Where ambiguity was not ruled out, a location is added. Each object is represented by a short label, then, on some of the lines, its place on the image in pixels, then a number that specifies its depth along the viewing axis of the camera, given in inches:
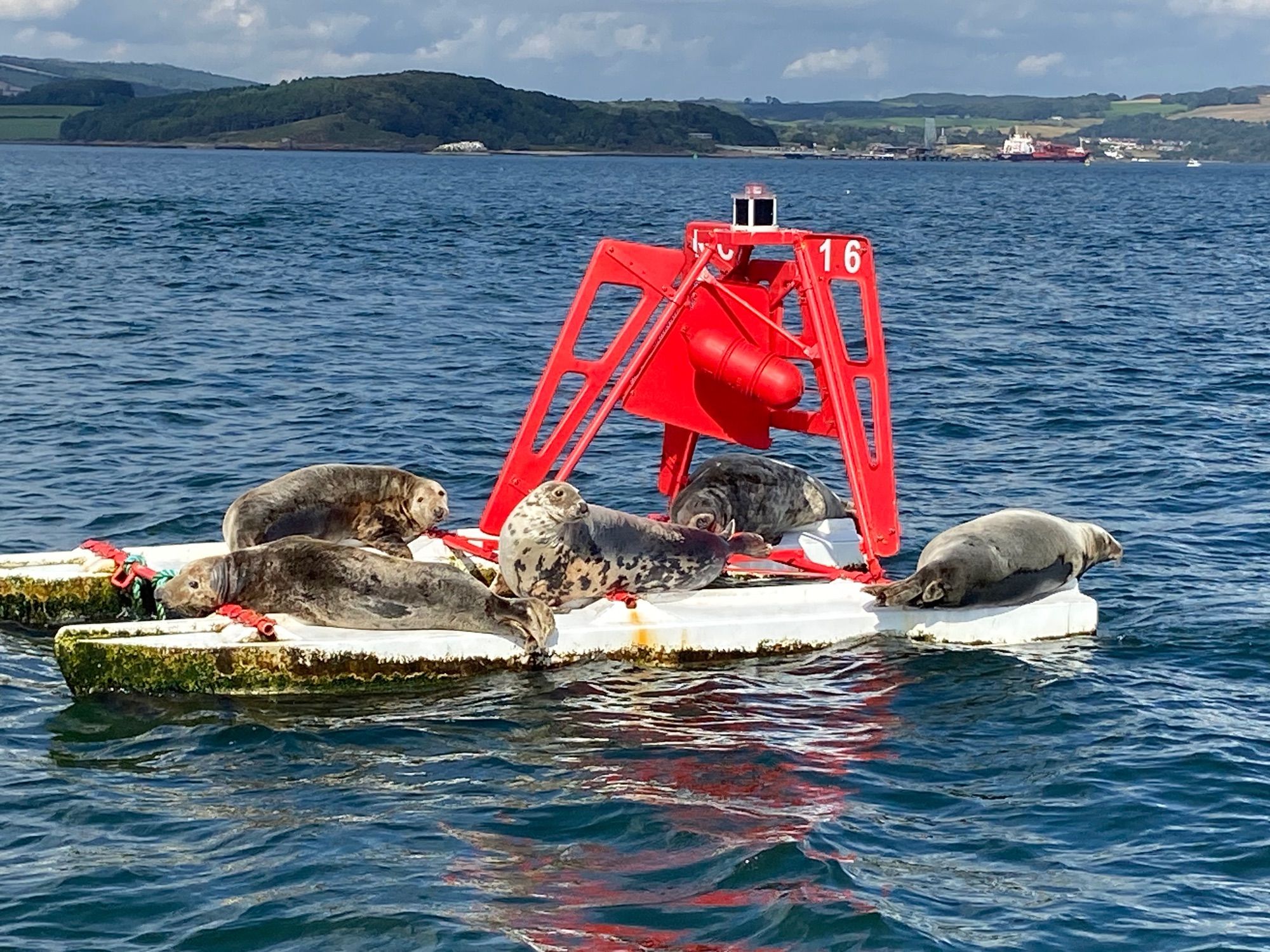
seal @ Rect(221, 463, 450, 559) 522.3
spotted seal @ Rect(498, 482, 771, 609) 505.7
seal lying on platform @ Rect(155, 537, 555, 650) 479.8
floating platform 458.3
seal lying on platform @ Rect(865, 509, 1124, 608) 513.3
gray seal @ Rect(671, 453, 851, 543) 586.6
